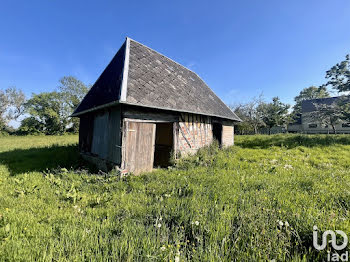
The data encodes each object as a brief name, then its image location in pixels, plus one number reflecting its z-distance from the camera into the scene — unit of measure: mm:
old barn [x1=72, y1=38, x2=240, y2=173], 5133
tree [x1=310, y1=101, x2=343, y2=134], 13177
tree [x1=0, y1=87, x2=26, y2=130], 30092
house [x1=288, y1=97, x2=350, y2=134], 25650
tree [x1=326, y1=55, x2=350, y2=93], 12633
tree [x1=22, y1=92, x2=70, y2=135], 30516
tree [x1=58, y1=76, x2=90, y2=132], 31422
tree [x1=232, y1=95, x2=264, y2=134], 24547
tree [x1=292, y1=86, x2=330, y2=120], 33469
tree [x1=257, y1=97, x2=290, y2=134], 23047
